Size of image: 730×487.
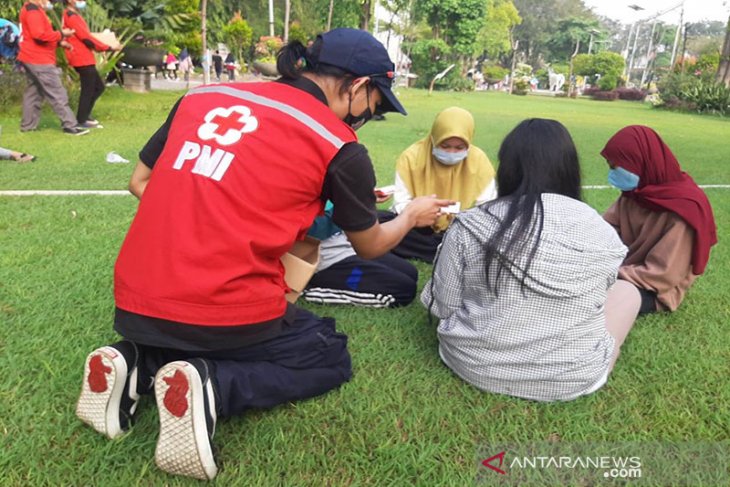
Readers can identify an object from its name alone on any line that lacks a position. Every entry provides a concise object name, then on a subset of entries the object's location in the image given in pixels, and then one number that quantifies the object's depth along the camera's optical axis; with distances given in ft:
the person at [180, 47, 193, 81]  68.89
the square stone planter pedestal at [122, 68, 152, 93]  48.19
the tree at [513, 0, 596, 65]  250.98
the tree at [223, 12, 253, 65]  69.62
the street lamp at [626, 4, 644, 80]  163.94
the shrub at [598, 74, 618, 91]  140.26
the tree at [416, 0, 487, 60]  126.21
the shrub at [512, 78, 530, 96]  131.23
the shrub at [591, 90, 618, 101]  124.67
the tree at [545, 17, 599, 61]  228.63
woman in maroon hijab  9.37
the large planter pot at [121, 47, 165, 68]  46.98
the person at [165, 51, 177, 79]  79.46
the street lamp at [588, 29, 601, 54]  222.48
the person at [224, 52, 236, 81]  93.40
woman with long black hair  6.68
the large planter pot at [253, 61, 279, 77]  68.64
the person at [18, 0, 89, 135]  23.39
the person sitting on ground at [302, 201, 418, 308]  9.83
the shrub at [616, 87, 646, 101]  126.21
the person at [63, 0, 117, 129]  25.45
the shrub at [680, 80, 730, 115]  70.74
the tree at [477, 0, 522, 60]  176.14
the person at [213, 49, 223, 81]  93.76
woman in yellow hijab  12.39
